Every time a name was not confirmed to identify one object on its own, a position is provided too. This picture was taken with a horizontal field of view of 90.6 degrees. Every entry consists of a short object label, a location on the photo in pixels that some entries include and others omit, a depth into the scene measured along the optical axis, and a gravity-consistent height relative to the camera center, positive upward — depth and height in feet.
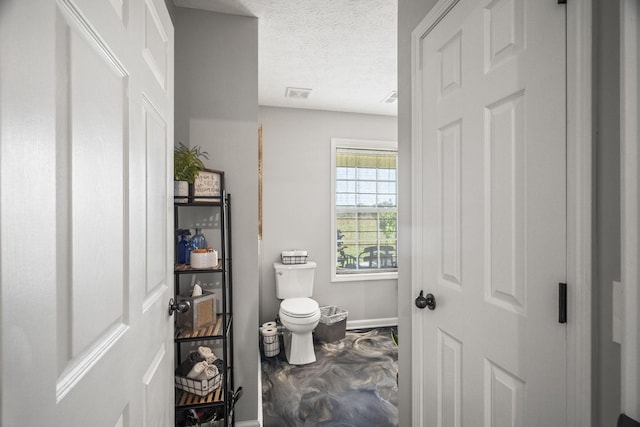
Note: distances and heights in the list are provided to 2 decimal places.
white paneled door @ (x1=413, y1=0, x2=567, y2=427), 2.57 -0.01
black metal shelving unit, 5.44 -2.17
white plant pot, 5.53 +0.38
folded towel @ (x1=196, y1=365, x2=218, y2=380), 5.57 -2.90
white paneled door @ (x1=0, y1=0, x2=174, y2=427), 1.27 -0.02
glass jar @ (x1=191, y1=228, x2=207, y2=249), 5.96 -0.57
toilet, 8.77 -2.84
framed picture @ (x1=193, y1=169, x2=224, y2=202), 5.76 +0.46
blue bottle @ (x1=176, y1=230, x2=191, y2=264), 5.91 -0.75
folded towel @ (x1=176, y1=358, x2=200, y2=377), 5.64 -2.82
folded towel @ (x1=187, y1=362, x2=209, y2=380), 5.55 -2.81
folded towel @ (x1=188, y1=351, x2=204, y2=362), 5.77 -2.69
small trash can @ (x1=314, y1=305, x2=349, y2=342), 10.46 -3.88
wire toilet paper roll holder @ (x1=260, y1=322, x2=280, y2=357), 9.52 -3.92
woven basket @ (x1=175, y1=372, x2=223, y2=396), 5.56 -3.09
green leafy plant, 5.59 +0.79
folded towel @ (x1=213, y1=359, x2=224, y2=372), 6.06 -2.97
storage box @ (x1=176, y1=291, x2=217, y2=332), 5.66 -1.87
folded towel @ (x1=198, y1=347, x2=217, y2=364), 5.88 -2.69
